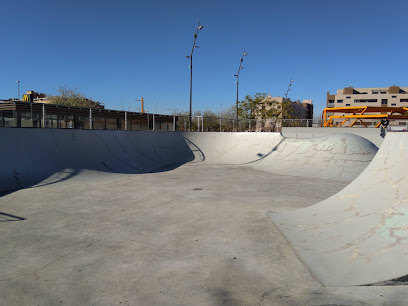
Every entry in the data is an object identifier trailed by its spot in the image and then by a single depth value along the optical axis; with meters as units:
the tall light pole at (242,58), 28.93
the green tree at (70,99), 38.81
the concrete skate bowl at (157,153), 10.12
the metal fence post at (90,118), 14.90
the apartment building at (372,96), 101.62
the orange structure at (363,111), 22.72
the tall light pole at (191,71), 21.28
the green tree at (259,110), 46.84
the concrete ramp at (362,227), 3.24
